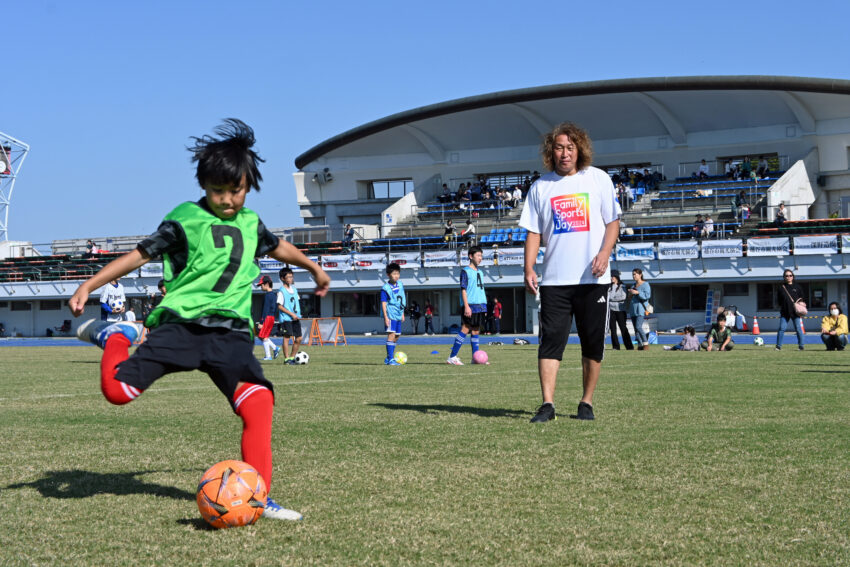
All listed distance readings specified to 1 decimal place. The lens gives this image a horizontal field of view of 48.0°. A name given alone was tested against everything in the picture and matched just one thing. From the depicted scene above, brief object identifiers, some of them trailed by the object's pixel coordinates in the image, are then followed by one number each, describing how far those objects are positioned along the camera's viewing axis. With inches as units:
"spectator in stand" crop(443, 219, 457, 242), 1875.0
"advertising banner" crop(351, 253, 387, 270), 1843.0
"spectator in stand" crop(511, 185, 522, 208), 2011.4
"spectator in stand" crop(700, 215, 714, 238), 1646.2
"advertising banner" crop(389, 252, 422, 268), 1803.6
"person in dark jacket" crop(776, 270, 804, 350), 885.2
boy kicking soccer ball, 169.0
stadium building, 1616.6
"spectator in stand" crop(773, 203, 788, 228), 1638.8
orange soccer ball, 156.2
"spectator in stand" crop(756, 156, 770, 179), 1851.6
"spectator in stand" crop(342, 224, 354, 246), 2011.6
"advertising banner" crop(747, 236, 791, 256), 1524.4
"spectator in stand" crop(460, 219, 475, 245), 1857.8
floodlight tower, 2755.9
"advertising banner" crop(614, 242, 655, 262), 1615.4
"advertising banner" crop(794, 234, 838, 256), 1492.4
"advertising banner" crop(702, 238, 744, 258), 1560.0
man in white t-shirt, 296.4
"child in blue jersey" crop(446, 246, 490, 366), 670.5
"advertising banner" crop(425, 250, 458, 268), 1775.3
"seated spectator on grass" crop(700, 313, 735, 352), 908.6
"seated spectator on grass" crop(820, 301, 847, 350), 883.4
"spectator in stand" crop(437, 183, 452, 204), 2186.5
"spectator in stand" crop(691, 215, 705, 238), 1652.3
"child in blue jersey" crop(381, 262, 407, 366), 734.5
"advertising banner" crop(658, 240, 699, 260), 1593.3
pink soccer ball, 696.4
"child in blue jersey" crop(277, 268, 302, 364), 812.6
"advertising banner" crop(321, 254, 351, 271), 1861.5
